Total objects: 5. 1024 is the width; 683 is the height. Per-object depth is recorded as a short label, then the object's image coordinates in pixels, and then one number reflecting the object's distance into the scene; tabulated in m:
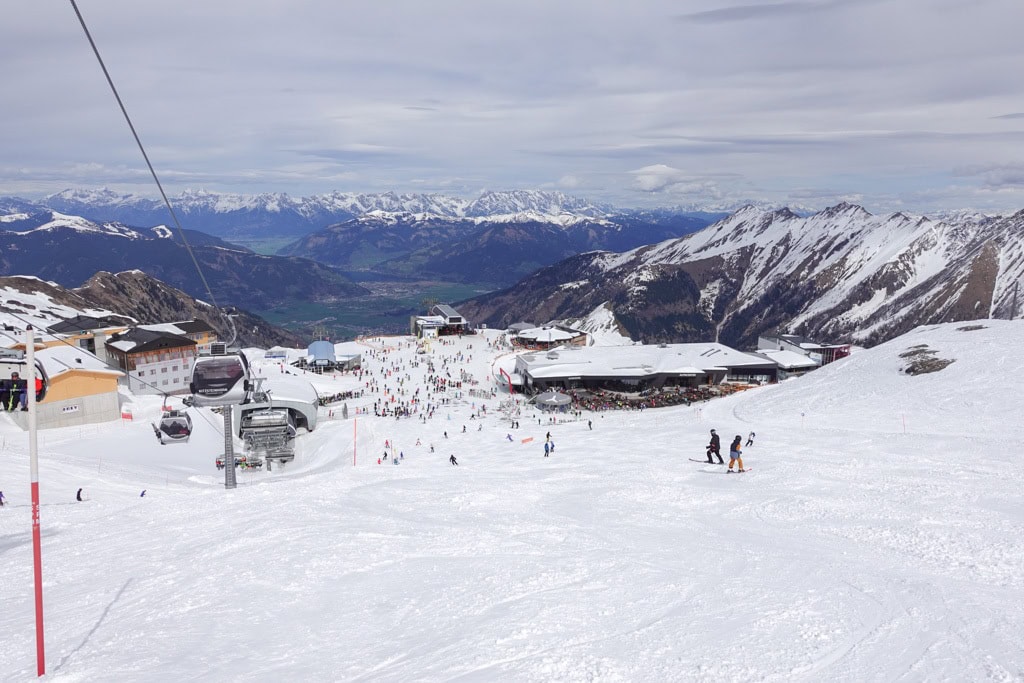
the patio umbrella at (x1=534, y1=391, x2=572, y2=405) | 59.53
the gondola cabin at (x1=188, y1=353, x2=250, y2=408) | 26.41
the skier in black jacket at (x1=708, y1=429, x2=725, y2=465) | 23.11
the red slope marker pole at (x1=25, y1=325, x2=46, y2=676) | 8.33
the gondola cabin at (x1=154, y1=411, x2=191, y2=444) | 41.12
